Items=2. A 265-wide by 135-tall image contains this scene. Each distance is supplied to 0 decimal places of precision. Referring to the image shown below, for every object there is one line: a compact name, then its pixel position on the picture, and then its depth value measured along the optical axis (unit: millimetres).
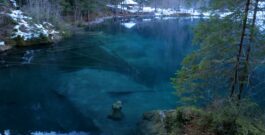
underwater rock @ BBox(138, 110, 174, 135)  8087
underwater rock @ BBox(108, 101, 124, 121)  10787
